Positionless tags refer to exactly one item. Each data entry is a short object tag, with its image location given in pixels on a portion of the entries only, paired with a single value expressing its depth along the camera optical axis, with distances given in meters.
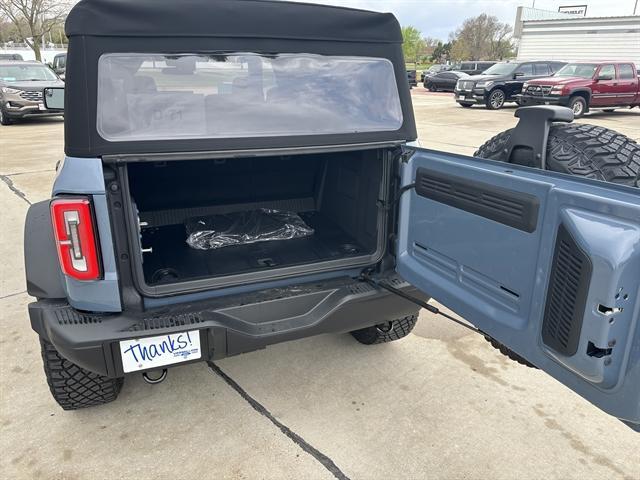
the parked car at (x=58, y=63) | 23.34
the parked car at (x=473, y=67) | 27.10
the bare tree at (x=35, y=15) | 32.19
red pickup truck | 15.05
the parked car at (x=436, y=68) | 30.38
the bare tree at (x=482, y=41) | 58.19
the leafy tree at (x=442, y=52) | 64.19
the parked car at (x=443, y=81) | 25.59
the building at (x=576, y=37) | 31.69
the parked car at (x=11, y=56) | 22.53
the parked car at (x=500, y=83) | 17.84
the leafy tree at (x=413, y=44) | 74.25
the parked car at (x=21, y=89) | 12.27
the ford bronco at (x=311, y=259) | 1.49
